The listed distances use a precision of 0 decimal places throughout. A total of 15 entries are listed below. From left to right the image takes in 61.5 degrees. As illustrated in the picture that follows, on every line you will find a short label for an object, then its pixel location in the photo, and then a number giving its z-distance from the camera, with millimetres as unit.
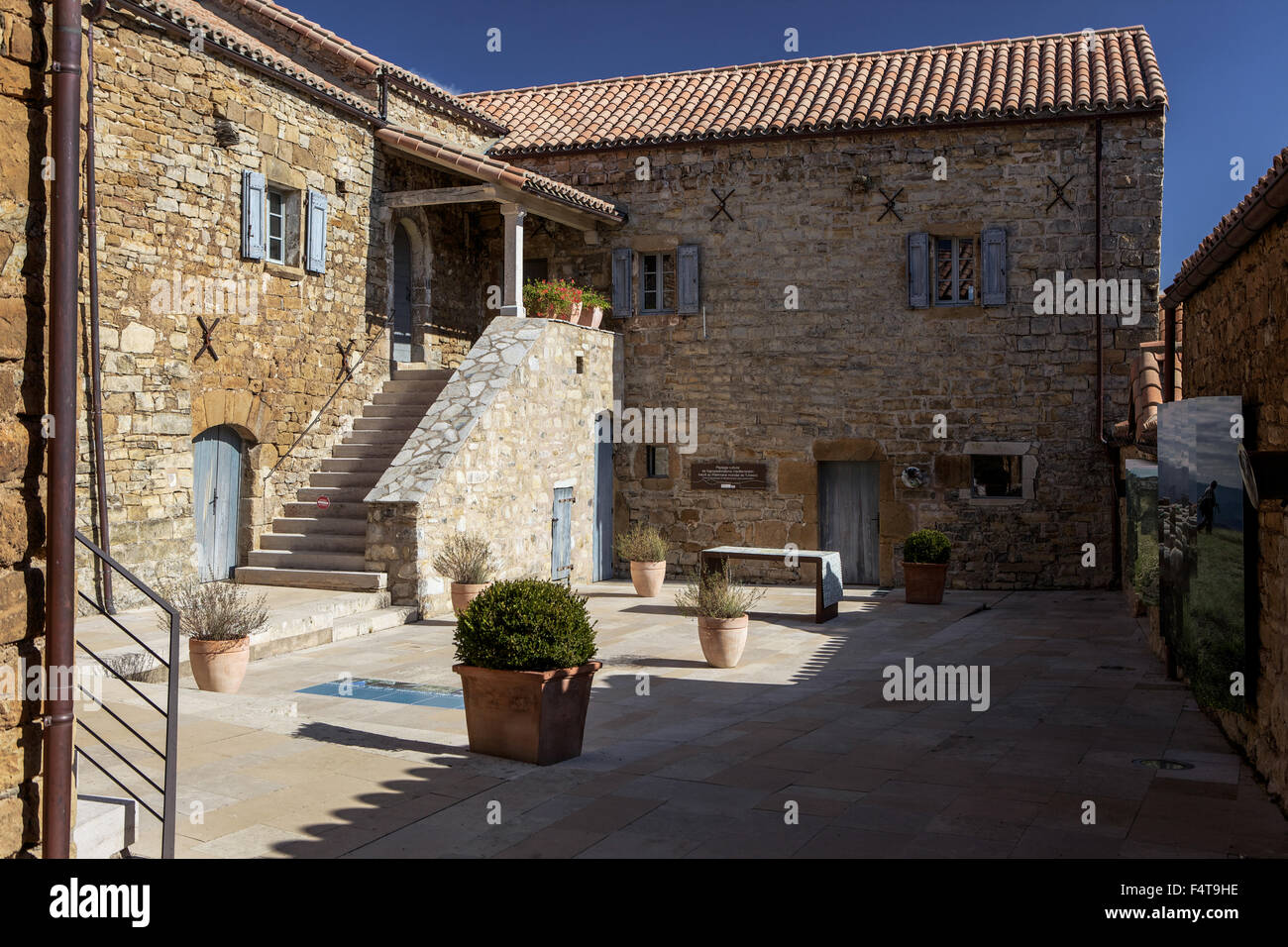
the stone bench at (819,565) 12547
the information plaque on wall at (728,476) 16406
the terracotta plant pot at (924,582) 13883
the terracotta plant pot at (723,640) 9734
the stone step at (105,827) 4113
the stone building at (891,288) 14992
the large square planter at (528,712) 6340
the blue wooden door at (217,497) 12075
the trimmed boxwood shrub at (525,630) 6422
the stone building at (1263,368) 5773
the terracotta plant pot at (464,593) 11336
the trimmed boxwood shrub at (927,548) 13906
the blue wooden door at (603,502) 16562
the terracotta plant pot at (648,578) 14250
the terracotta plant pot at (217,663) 8031
